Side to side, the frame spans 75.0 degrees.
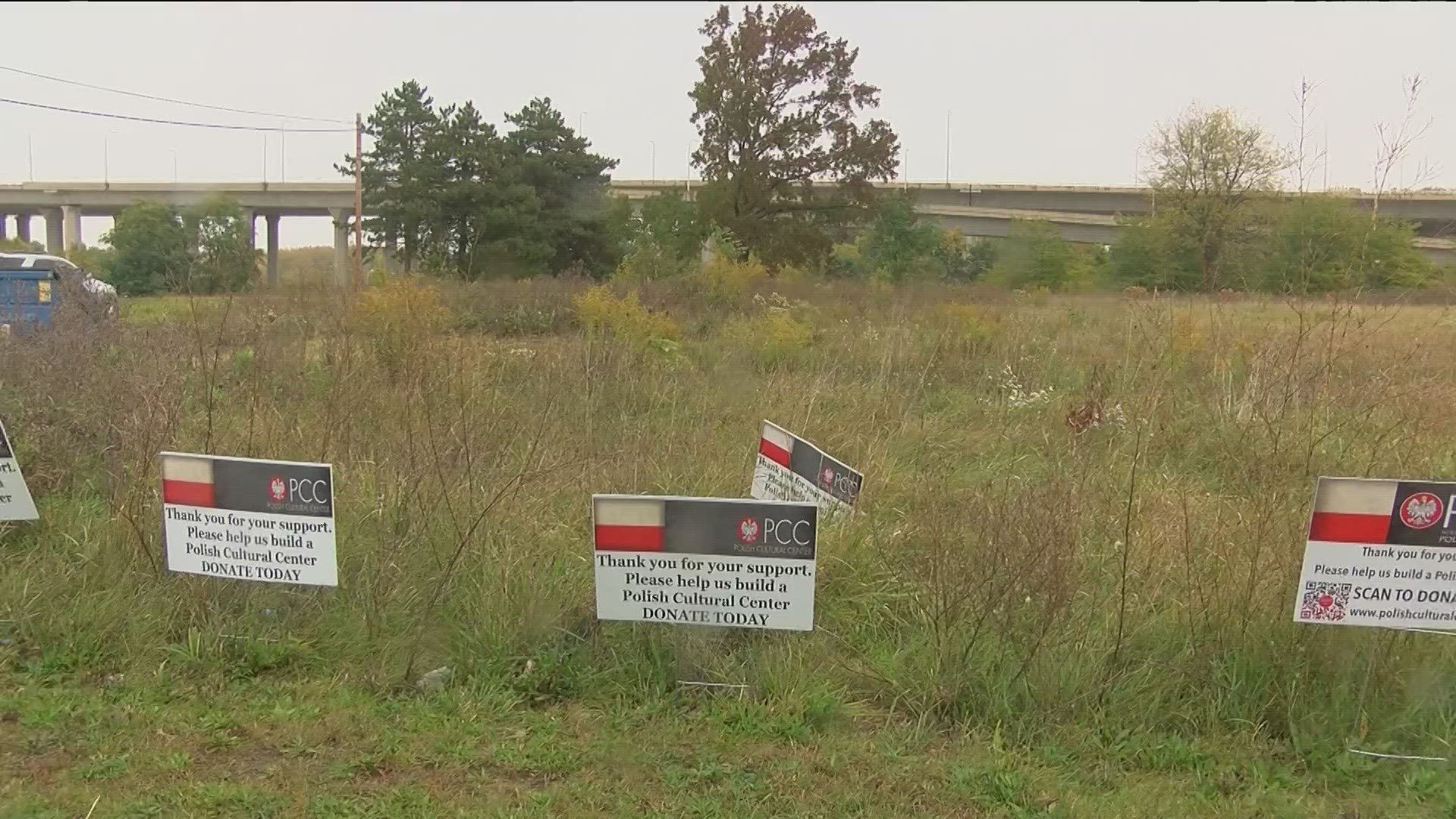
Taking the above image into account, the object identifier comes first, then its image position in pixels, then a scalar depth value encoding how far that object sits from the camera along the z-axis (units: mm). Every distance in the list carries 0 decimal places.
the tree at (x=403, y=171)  37344
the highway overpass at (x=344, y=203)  54844
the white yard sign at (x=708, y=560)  3283
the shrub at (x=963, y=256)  45594
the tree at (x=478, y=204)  35531
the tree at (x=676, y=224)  29062
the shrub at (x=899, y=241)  39969
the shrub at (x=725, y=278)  18781
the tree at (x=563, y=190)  36875
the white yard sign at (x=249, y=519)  3494
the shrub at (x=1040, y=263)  37219
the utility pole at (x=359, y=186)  32597
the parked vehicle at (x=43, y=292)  6793
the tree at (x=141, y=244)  20156
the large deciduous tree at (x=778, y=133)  34875
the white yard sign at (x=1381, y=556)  3066
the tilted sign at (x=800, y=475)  4348
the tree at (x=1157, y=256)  18266
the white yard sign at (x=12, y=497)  4148
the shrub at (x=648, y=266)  20500
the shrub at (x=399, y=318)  7938
